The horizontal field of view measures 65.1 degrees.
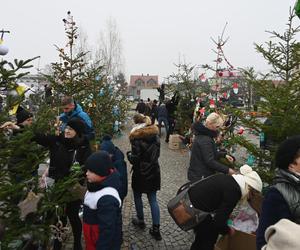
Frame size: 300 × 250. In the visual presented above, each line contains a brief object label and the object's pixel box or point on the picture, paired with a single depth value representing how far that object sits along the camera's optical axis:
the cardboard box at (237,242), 2.43
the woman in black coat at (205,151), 3.08
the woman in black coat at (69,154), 2.81
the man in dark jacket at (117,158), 3.29
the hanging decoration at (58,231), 2.35
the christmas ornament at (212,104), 5.93
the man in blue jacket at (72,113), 3.74
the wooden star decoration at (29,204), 1.95
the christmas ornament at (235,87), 5.94
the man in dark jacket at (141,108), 11.51
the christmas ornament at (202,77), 7.55
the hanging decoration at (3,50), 2.80
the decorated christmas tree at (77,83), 4.98
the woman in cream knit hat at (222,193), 2.27
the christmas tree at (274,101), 2.88
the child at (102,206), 2.19
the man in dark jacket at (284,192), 1.61
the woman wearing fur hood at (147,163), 3.45
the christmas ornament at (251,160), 3.34
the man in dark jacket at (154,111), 12.53
